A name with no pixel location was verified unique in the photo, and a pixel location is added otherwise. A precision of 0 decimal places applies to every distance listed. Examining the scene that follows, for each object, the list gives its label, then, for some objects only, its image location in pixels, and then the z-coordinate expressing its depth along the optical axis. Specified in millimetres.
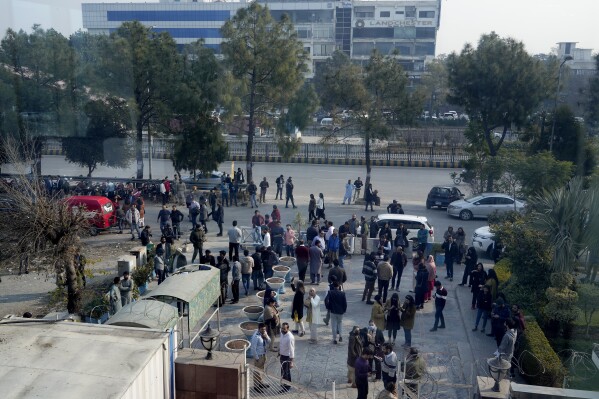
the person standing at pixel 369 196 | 22594
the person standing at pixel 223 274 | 12625
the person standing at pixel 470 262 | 13959
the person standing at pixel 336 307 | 10617
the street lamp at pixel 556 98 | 24397
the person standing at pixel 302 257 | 13945
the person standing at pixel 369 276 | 12484
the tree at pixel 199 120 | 24047
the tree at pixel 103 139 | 25438
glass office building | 75125
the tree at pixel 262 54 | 24250
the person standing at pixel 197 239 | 14992
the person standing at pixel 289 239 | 15859
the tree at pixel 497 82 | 24625
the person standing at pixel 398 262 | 13445
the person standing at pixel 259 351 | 9125
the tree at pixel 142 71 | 24438
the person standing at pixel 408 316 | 10391
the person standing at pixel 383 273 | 12430
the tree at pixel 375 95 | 23359
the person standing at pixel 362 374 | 8398
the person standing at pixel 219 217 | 18438
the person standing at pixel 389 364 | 8703
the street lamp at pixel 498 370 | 7582
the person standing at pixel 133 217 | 18016
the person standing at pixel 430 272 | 12906
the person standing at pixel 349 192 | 23703
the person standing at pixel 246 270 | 13094
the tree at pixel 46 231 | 11000
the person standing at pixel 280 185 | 24047
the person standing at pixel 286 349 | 9305
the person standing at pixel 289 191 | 22500
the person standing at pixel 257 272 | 13273
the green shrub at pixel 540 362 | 9109
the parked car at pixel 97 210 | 18547
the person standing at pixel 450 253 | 14570
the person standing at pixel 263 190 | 23391
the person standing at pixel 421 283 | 12187
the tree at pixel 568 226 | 11664
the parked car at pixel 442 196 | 23359
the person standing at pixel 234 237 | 15195
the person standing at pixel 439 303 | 11242
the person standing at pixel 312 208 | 19703
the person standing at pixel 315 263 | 13672
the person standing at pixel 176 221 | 17781
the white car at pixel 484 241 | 16719
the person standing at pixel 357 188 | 24203
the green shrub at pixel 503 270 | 13758
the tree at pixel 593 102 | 28922
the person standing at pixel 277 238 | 15770
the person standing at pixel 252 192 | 22516
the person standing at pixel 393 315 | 10477
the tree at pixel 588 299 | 11164
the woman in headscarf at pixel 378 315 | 10359
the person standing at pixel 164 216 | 17781
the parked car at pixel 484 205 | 21422
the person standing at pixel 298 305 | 10883
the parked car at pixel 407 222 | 17219
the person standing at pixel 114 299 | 10914
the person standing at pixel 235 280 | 12688
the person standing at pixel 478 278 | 12250
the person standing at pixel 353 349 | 9039
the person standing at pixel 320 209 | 20031
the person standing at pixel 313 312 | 10750
